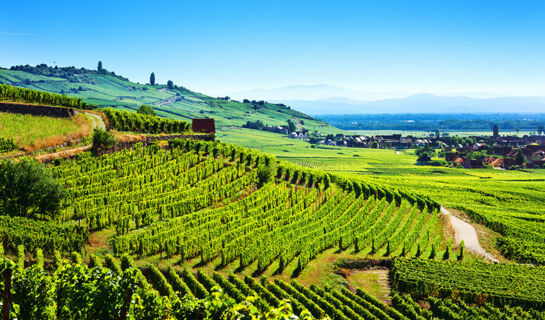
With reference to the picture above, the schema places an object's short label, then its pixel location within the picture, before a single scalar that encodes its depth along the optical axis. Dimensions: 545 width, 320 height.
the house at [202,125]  90.98
